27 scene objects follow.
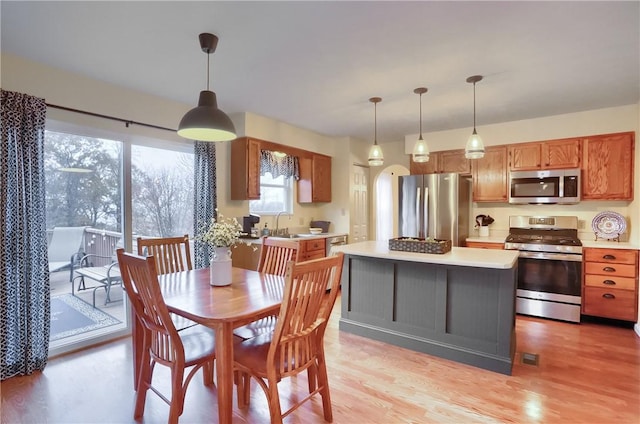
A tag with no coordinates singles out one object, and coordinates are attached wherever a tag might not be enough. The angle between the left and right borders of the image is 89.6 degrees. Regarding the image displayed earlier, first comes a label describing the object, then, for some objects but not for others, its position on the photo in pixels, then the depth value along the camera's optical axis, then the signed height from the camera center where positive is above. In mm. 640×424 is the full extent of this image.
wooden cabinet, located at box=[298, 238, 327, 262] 4352 -565
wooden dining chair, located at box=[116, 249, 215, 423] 1652 -761
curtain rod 2800 +869
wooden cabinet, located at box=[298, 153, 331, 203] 5172 +480
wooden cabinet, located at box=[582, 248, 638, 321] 3441 -797
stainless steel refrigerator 4387 +50
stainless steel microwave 3977 +307
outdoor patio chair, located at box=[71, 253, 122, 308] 3068 -654
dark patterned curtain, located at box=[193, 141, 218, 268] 3766 +182
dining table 1632 -541
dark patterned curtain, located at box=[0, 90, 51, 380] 2385 -253
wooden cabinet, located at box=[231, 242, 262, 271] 4160 -615
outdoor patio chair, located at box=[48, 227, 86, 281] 2855 -372
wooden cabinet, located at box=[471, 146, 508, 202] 4477 +486
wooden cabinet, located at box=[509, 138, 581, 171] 4016 +721
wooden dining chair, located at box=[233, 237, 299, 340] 2420 -410
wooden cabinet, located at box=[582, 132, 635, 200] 3734 +522
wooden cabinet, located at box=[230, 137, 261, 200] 4066 +511
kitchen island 2562 -821
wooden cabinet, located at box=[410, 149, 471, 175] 4750 +698
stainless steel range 3648 -748
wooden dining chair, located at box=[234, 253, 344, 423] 1620 -728
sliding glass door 2867 -84
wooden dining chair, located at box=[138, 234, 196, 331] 2645 -371
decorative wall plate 3838 -171
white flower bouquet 2207 -188
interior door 5516 +89
